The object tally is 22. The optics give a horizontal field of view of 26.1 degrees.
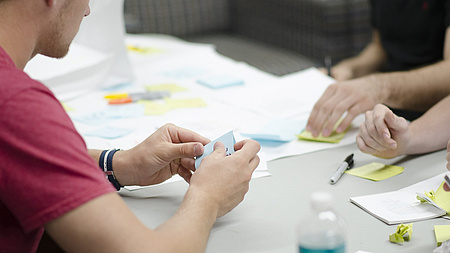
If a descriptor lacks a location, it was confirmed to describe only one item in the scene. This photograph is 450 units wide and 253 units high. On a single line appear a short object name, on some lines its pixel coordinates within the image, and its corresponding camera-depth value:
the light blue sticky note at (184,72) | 2.95
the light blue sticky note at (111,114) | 2.40
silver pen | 1.90
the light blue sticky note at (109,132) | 2.22
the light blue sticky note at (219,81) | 2.76
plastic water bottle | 1.38
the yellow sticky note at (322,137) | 2.15
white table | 1.64
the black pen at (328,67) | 3.00
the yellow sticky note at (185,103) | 2.51
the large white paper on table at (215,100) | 2.18
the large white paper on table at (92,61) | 2.64
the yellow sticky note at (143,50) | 3.40
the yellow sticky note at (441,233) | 1.61
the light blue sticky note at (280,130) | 2.14
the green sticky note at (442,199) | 1.73
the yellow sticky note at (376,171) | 1.92
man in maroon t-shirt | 1.43
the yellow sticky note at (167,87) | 2.74
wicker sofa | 4.35
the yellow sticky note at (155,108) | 2.44
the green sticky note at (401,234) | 1.62
